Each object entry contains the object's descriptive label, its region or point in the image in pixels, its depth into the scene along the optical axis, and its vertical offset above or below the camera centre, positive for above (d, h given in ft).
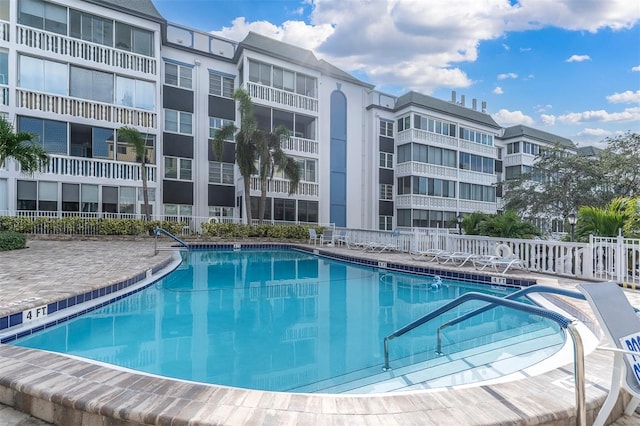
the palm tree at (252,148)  59.11 +10.52
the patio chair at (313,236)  62.80 -3.88
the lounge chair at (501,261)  31.37 -4.10
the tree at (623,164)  50.55 +7.13
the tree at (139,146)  53.11 +9.95
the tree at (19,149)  36.52 +6.42
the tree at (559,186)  56.13 +4.63
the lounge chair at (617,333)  7.21 -2.43
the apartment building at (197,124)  52.24 +16.48
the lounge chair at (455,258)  34.97 -4.36
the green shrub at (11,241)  37.09 -3.03
